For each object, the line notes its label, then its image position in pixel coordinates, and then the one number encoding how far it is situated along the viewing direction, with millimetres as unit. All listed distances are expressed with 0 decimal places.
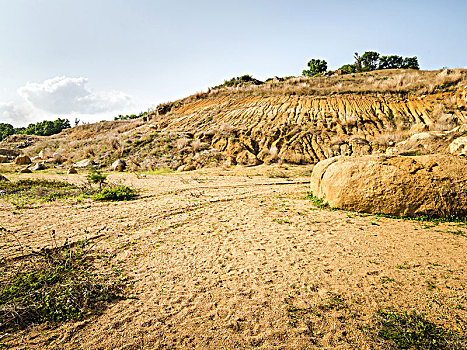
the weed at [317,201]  7198
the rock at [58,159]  21494
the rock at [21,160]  21561
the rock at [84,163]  19609
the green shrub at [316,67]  51062
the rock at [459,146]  10283
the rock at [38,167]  18500
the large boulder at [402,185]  5641
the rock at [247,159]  17250
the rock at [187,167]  16956
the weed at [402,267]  3855
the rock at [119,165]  17938
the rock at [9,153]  28469
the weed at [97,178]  10051
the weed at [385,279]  3541
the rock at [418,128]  17344
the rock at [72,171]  16606
